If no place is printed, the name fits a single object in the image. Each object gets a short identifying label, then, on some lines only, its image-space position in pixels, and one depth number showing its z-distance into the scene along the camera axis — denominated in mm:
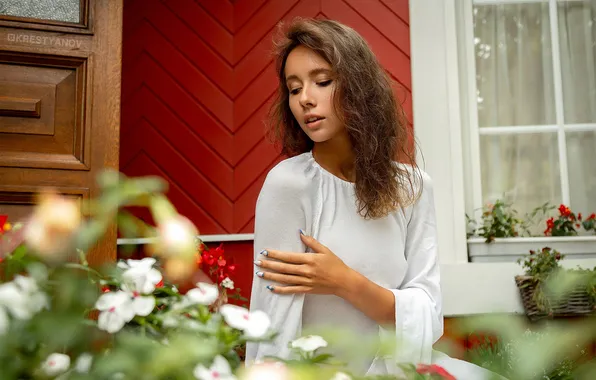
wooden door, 2176
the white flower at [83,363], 322
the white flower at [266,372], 293
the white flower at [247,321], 362
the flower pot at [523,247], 2904
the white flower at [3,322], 307
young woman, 1250
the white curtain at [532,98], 3061
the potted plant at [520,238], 2908
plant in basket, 2596
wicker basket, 2607
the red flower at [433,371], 388
